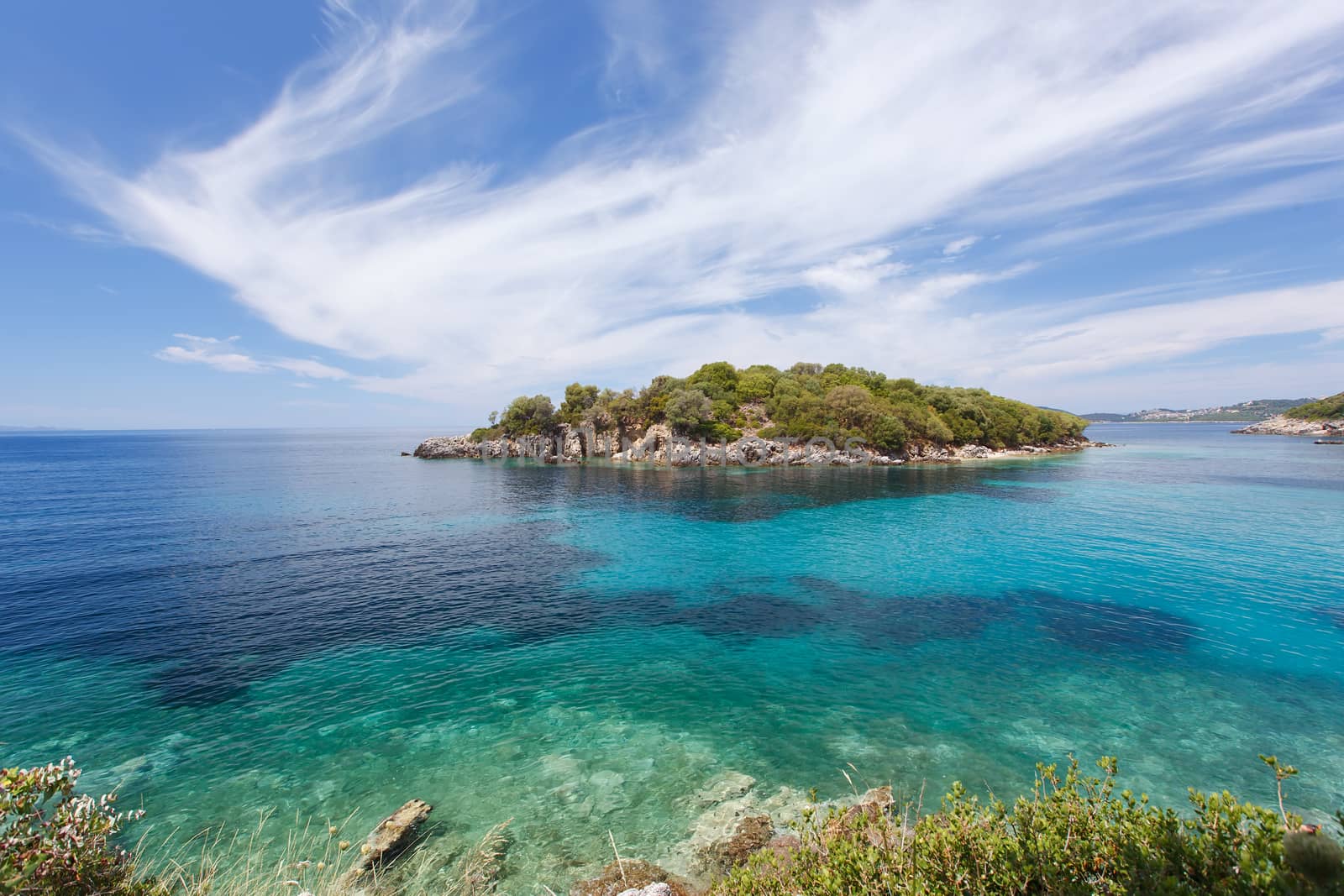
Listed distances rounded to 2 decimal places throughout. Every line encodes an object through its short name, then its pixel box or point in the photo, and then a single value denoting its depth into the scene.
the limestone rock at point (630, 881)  10.64
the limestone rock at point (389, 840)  11.22
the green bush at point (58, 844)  6.77
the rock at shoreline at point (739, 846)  11.59
